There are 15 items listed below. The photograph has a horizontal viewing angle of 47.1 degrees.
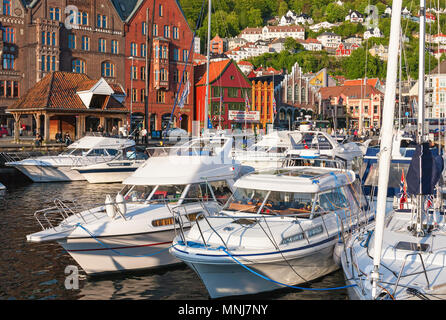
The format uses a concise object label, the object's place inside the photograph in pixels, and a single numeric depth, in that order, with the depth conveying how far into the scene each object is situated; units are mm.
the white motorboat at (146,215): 13852
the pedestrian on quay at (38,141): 41669
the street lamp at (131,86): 61500
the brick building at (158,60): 63656
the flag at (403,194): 15469
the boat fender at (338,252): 12849
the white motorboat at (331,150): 25527
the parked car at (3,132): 54584
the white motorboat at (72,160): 33625
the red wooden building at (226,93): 68875
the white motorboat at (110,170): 32750
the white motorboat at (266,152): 29297
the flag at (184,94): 35734
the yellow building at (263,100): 76688
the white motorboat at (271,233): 11766
